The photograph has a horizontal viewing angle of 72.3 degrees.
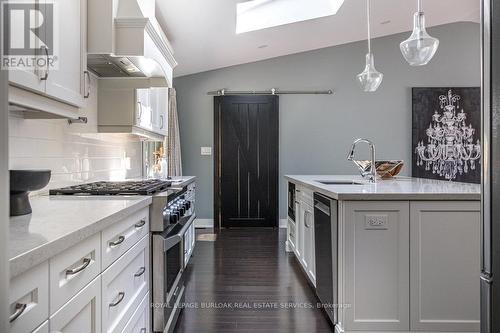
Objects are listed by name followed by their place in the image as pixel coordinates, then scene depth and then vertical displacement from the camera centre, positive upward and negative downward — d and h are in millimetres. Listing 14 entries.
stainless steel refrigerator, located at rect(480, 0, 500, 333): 888 -10
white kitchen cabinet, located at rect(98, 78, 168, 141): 2549 +464
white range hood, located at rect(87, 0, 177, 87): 1850 +735
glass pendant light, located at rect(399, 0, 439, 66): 2570 +924
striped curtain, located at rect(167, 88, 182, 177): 4977 +364
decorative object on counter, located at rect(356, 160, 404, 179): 3193 -26
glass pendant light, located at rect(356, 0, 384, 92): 3217 +842
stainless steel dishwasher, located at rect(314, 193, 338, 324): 2072 -559
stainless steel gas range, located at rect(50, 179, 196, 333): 1804 -438
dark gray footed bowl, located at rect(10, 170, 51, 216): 1185 -79
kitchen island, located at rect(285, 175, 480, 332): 1955 -550
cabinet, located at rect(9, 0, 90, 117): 1232 +410
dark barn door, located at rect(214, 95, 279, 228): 5527 +69
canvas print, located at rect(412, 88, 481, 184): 5547 +525
